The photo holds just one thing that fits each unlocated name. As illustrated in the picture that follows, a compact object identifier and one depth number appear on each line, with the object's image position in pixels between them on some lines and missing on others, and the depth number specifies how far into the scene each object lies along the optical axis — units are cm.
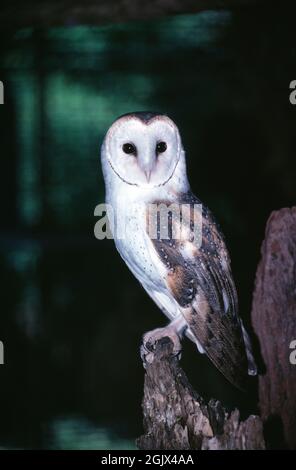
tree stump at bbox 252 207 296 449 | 343
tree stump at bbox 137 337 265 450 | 331
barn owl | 336
